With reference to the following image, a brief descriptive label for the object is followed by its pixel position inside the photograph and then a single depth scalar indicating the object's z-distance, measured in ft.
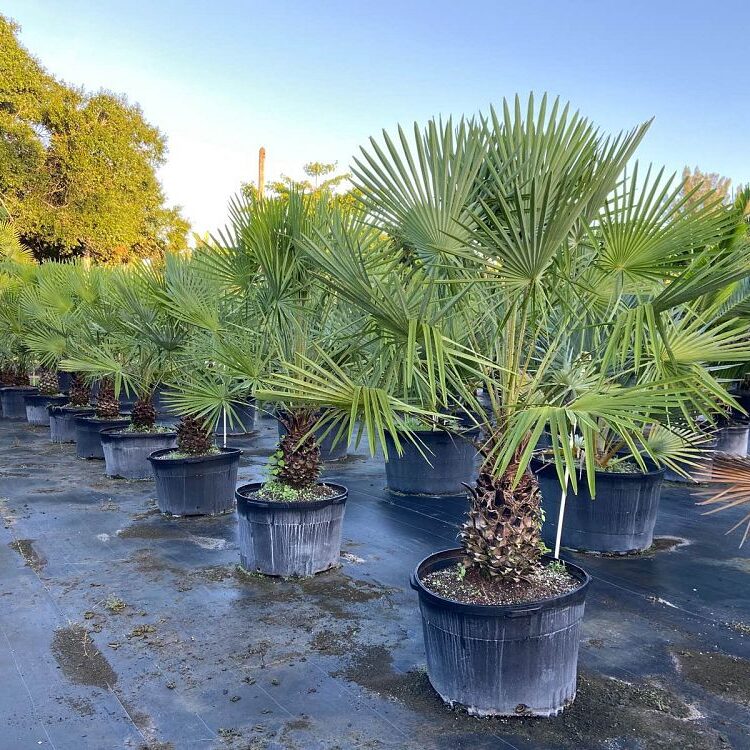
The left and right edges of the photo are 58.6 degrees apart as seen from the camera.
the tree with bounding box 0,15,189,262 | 56.59
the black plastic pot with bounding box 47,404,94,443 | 31.40
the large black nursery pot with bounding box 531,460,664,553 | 14.62
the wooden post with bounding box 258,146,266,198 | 50.73
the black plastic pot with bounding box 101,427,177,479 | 22.71
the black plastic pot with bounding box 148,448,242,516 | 17.81
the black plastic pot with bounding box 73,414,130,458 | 26.94
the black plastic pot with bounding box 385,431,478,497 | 21.02
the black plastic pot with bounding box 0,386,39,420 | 42.52
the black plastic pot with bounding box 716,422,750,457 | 24.90
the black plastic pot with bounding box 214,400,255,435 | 35.47
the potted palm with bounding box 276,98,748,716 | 7.32
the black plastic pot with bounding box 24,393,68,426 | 38.24
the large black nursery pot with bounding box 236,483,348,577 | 13.08
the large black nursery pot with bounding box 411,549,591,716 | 8.04
